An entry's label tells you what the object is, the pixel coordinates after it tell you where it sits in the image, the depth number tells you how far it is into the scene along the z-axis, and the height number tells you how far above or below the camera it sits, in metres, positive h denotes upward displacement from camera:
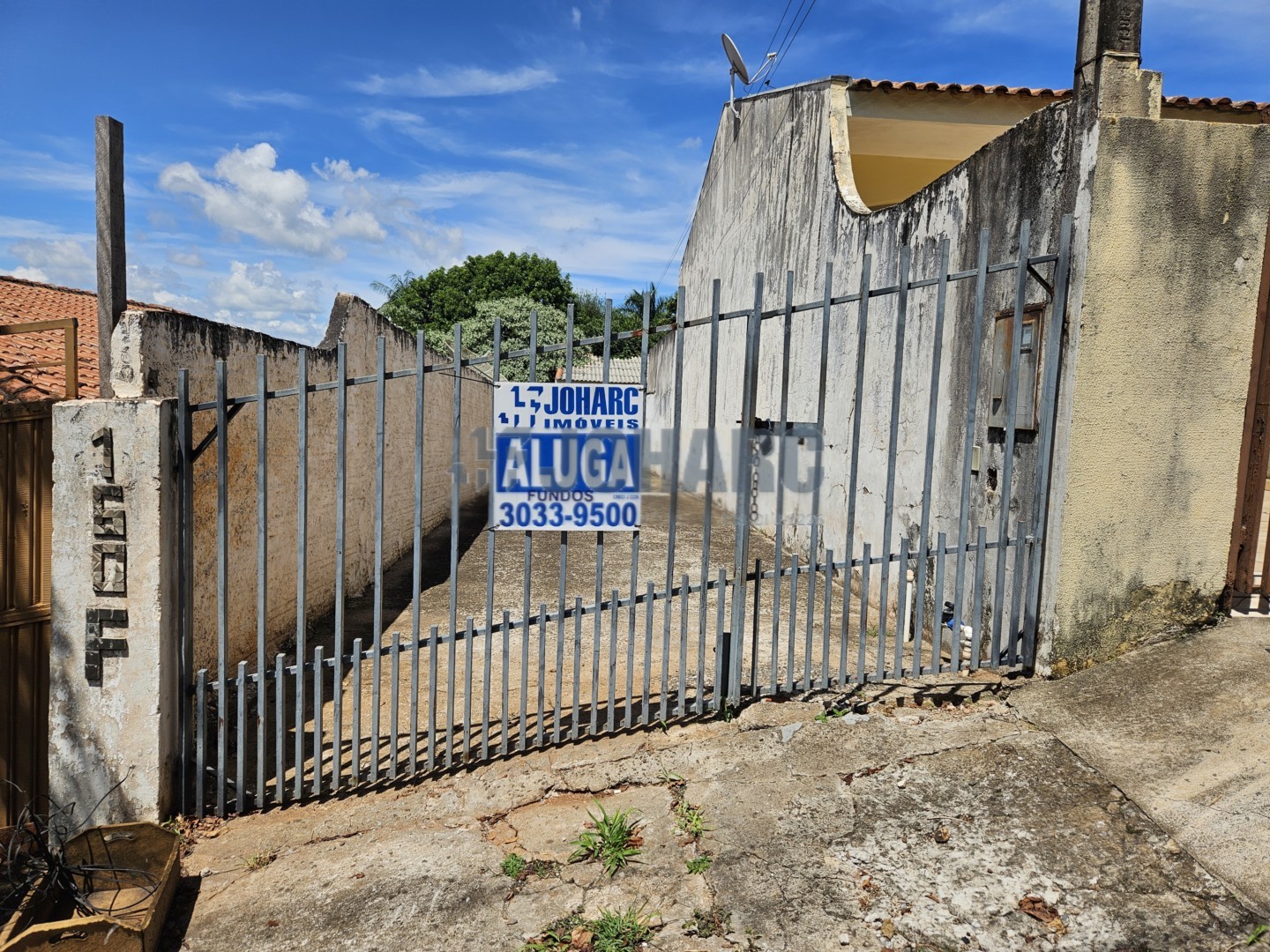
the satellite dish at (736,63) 13.52 +5.84
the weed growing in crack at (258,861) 3.31 -1.87
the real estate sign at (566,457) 3.68 -0.22
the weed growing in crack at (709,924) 2.74 -1.71
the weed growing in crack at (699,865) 3.02 -1.66
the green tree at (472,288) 32.56 +4.76
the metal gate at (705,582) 3.54 -0.86
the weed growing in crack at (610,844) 3.14 -1.69
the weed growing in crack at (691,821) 3.24 -1.63
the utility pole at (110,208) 3.50 +0.80
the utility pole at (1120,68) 3.71 +1.64
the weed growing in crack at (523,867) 3.12 -1.76
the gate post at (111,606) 3.36 -0.88
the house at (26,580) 3.45 -0.81
